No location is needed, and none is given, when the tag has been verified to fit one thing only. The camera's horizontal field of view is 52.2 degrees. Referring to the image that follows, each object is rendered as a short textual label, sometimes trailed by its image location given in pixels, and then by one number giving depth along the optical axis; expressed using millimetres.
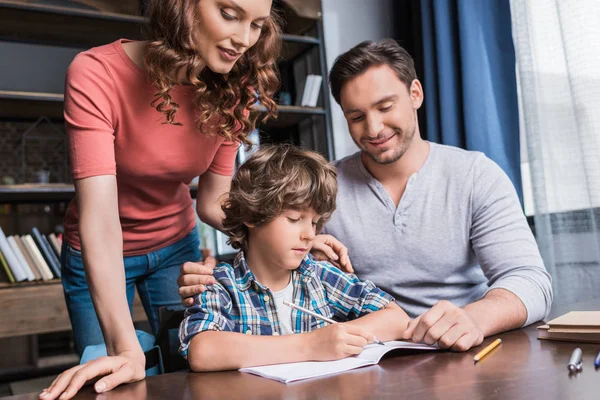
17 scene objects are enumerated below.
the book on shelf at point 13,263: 2822
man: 1385
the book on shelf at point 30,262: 2879
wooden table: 714
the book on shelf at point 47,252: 2926
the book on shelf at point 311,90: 3312
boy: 1093
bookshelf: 2730
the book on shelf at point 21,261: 2854
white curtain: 2184
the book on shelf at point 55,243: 2969
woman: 1071
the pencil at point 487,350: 878
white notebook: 843
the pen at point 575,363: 789
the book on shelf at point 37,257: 2893
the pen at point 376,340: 983
